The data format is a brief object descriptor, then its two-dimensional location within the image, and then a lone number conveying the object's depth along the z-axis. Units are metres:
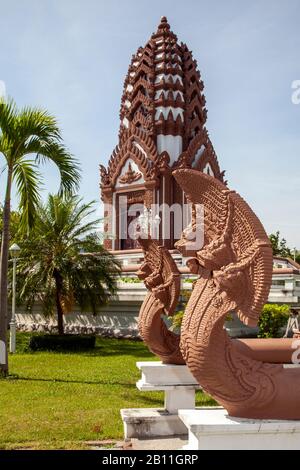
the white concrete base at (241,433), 3.25
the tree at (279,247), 37.12
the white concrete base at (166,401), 5.50
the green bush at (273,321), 13.15
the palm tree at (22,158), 9.78
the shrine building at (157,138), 24.78
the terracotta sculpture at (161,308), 5.86
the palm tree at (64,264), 14.47
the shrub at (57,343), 13.84
